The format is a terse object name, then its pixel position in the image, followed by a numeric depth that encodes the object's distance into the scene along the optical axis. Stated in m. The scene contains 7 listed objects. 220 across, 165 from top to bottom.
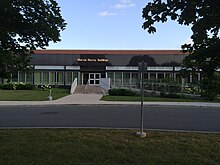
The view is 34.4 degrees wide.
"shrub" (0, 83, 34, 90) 43.78
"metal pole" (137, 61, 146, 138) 9.57
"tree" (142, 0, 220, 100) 5.02
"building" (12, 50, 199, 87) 55.84
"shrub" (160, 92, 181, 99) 31.28
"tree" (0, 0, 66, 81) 7.47
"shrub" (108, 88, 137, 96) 34.50
